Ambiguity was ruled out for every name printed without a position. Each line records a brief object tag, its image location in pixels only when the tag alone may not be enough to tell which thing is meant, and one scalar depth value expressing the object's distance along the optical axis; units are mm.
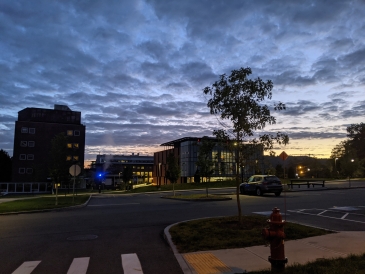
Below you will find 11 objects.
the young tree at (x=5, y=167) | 72250
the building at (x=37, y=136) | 63031
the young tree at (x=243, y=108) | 9789
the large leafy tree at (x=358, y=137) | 85562
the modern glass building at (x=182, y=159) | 66062
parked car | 24891
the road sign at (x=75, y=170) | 21016
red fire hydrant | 5164
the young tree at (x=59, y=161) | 25000
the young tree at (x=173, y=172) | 31297
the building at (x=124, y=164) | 102062
